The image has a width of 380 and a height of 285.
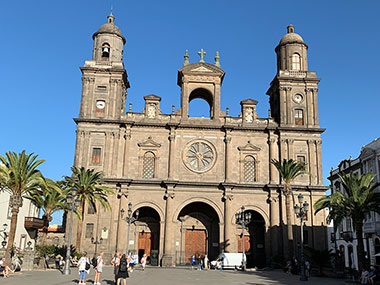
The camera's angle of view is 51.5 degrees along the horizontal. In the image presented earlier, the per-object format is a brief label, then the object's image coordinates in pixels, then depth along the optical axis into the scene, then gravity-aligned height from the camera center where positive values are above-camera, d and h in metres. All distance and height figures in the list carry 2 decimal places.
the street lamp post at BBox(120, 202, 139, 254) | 34.34 +1.39
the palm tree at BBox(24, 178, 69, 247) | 33.66 +2.57
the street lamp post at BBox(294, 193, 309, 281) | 26.02 -1.96
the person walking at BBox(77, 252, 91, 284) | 19.50 -1.63
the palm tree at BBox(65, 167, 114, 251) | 36.66 +4.17
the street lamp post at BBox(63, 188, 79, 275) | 26.35 -1.13
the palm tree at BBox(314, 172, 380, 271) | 29.47 +2.87
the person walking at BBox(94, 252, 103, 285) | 19.36 -1.69
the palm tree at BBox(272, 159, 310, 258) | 38.12 +5.80
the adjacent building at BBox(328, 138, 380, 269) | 41.34 +1.89
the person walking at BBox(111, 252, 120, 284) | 19.43 -1.41
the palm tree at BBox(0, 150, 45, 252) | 28.64 +3.98
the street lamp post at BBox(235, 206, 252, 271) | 35.78 +1.37
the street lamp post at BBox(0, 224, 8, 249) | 42.10 -0.02
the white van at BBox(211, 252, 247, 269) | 37.50 -2.16
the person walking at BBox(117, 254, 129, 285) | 17.70 -1.55
